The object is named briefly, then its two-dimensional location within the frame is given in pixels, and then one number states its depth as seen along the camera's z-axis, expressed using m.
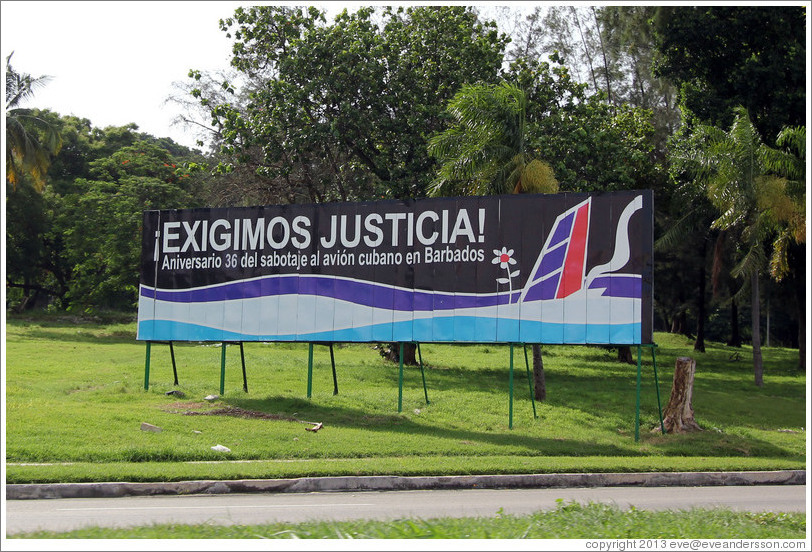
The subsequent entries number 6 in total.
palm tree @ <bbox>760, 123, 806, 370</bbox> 25.86
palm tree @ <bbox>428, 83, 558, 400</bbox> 21.81
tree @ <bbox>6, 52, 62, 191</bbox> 32.72
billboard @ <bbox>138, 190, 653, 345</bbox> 17.66
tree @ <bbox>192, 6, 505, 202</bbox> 27.95
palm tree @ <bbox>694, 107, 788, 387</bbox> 27.06
